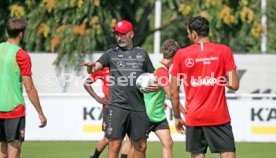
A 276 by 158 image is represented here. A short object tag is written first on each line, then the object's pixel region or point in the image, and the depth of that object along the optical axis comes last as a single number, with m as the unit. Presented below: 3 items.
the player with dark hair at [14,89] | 18.98
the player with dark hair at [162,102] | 23.39
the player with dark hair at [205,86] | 18.00
